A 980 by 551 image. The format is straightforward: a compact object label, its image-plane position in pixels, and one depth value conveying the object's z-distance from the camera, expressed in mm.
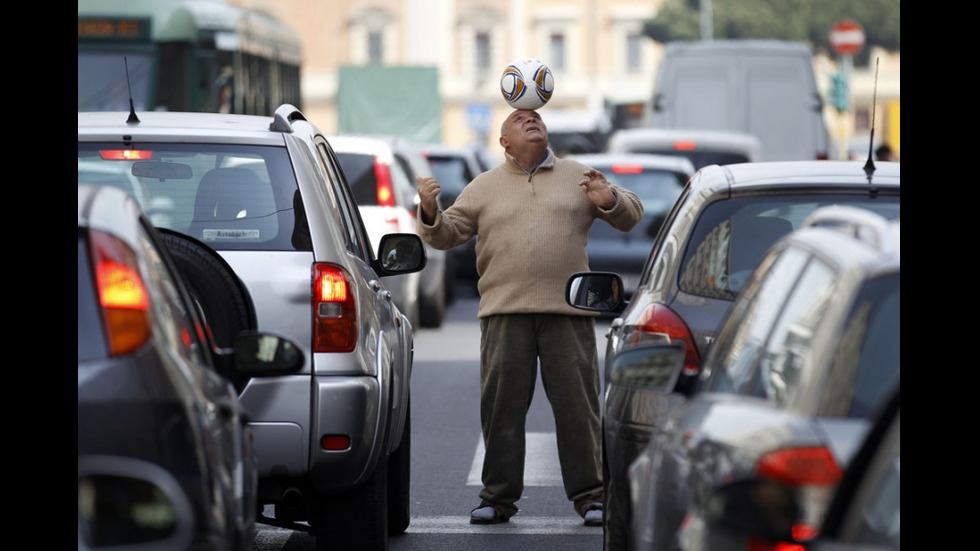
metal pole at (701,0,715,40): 170250
